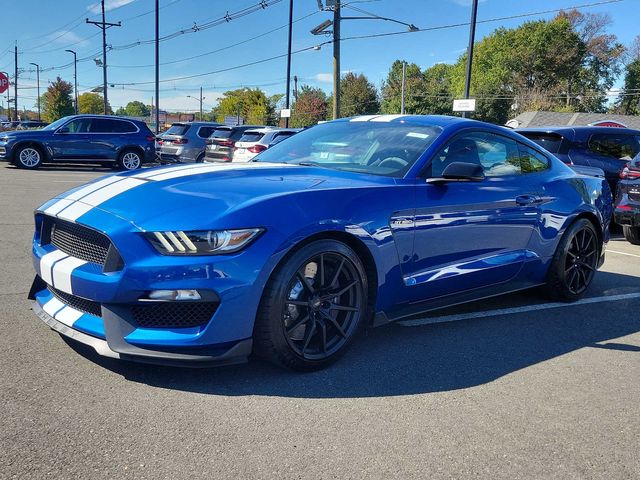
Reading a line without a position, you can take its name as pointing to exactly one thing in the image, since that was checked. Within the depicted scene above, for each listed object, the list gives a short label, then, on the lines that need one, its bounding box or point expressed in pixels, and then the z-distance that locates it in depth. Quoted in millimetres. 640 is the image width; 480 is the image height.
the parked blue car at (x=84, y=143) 16750
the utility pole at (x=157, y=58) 31016
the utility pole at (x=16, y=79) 70625
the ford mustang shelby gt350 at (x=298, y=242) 2744
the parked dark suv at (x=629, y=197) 7773
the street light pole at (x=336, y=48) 21406
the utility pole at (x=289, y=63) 29306
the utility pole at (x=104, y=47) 40688
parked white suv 14658
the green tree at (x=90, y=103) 107875
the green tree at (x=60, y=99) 71562
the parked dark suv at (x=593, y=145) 8922
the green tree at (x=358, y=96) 93750
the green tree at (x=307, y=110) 91375
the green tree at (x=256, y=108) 77812
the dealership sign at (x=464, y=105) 17438
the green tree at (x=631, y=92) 76938
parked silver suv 17953
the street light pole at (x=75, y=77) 63844
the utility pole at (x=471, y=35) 17188
